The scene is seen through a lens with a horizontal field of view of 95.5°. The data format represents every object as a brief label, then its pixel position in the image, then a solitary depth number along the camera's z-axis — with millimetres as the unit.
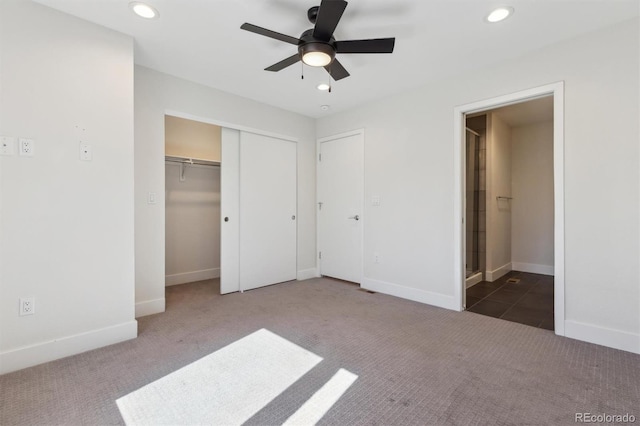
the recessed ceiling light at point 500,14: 2082
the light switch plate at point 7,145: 1933
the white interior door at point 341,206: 4129
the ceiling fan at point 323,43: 1869
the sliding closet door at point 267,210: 3875
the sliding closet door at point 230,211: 3689
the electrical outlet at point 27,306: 2014
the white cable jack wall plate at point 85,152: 2242
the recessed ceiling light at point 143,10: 2078
